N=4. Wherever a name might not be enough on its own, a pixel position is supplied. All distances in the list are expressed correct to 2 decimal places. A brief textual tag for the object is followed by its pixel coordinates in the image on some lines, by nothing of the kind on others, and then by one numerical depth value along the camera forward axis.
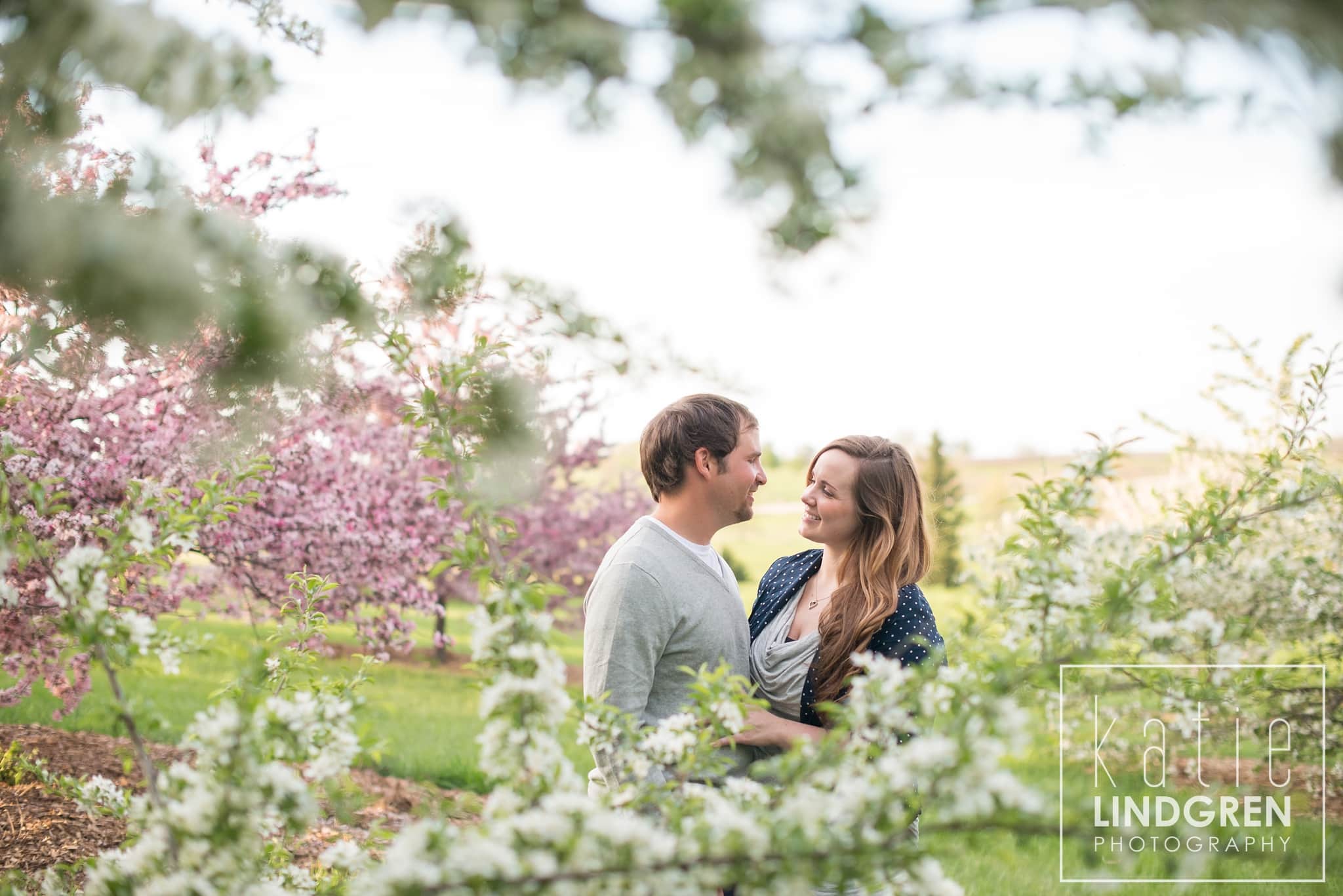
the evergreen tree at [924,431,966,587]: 26.73
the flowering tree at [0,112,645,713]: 1.46
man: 2.59
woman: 2.72
